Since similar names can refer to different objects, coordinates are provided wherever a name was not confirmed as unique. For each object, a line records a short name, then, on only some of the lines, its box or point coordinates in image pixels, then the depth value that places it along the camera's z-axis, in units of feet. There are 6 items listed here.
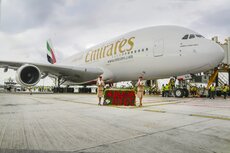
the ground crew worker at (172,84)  46.80
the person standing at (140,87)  25.46
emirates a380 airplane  34.86
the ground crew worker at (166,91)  48.64
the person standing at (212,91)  44.16
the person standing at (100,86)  24.72
